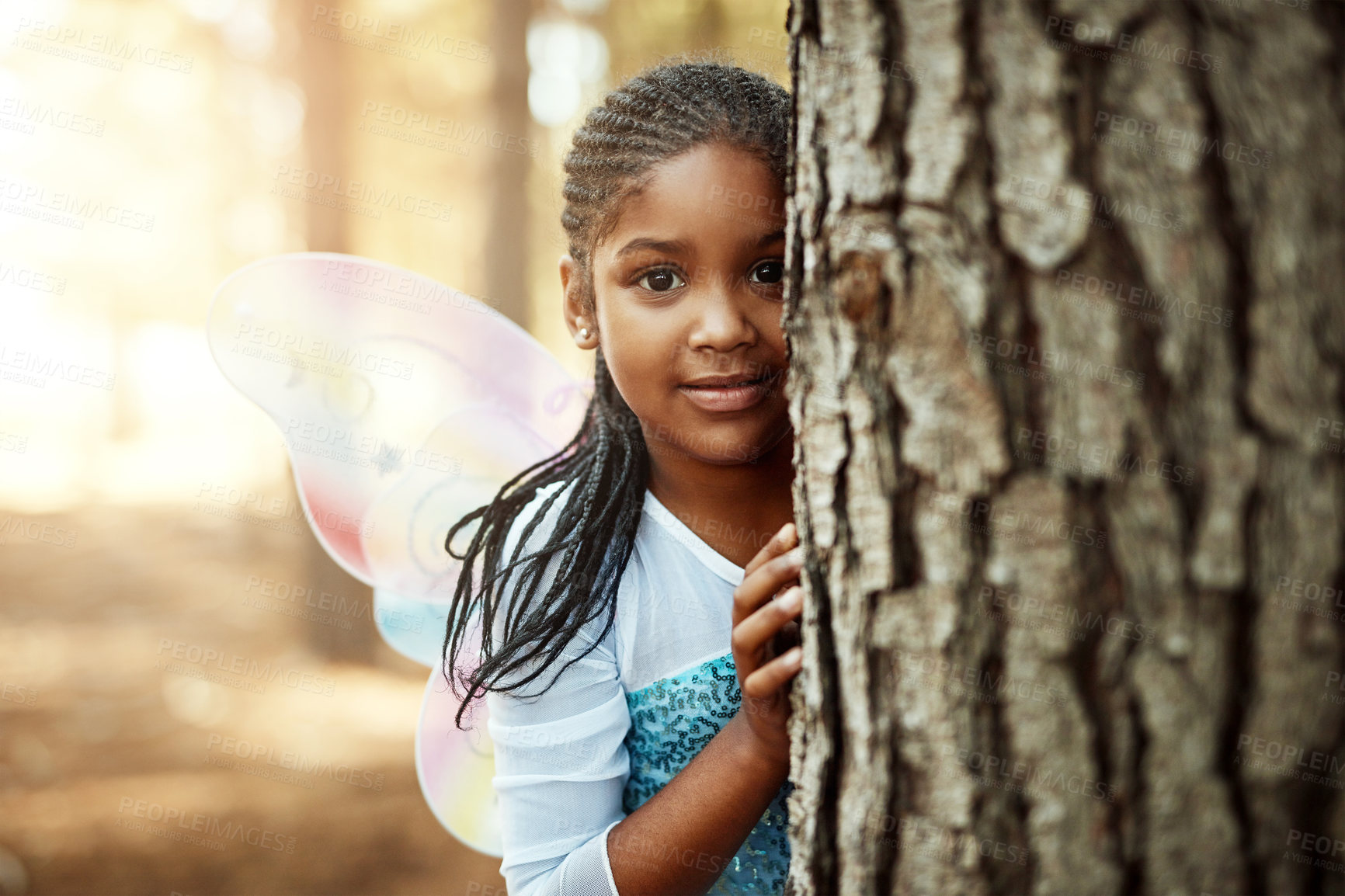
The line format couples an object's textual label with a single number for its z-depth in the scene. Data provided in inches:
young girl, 34.8
